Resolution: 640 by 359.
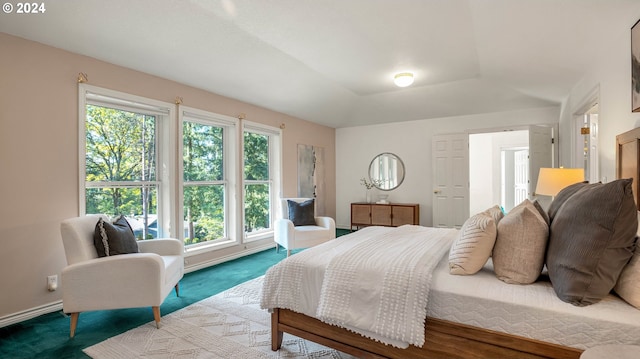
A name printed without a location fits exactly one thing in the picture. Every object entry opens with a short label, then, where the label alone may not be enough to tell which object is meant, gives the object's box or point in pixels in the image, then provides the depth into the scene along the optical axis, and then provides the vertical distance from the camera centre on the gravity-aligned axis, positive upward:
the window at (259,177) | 4.82 +0.03
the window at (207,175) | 3.96 +0.05
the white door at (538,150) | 4.83 +0.44
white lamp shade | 3.01 -0.02
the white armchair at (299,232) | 4.26 -0.77
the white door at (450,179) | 5.61 -0.02
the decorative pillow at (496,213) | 1.94 -0.24
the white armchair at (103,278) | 2.20 -0.73
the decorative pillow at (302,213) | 4.64 -0.53
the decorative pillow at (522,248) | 1.54 -0.36
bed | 1.24 -0.64
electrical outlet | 2.63 -0.89
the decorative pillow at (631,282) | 1.26 -0.45
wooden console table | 5.82 -0.71
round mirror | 6.37 +0.15
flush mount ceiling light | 4.05 +1.33
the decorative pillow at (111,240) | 2.38 -0.48
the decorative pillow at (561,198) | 1.81 -0.13
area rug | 2.00 -1.14
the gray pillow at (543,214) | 1.67 -0.21
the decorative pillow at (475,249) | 1.65 -0.39
